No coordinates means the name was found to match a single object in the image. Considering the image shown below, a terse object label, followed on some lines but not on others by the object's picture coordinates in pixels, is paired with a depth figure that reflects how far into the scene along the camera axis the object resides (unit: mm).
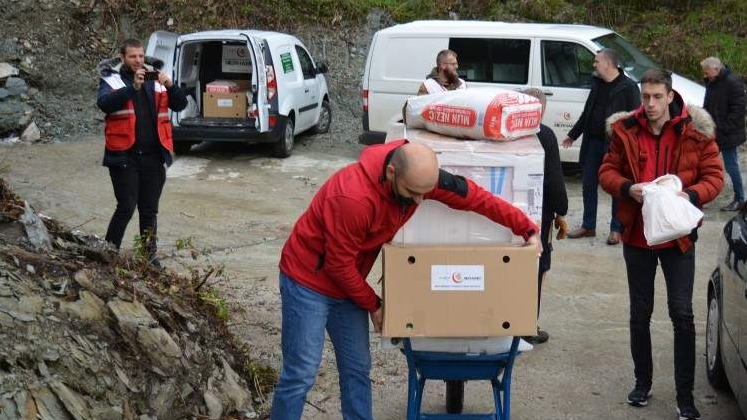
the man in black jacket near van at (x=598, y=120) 9547
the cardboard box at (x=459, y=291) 4375
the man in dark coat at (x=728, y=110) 11031
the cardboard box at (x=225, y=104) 13992
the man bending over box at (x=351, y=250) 4168
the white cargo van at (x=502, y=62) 12617
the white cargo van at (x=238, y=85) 13617
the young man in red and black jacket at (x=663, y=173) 5266
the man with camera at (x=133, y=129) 7434
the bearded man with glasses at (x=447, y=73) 8289
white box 4438
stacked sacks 4699
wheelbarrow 4633
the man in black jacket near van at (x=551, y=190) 5867
